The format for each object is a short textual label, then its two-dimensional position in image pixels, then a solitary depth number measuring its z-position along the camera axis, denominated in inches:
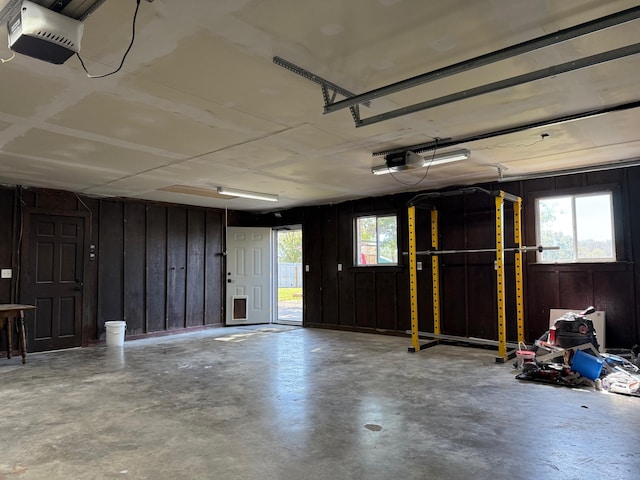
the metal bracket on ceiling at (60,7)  72.6
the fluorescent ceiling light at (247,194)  279.3
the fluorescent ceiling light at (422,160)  184.5
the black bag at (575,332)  188.1
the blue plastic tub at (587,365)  173.4
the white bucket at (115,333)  277.4
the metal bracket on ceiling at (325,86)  107.2
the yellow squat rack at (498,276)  219.1
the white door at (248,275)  369.1
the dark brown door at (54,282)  259.1
